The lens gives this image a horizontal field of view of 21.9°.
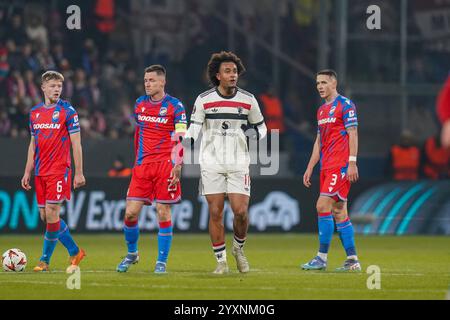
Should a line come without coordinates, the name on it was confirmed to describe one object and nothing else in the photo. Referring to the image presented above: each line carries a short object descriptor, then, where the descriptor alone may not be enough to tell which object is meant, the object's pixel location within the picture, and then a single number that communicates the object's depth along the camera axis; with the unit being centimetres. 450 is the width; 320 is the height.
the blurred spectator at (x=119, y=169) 2219
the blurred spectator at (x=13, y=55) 2350
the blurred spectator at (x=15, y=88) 2295
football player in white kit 1234
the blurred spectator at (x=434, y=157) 2403
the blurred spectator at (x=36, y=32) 2423
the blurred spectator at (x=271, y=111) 2475
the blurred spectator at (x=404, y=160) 2352
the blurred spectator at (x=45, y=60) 2372
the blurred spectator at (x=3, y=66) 2317
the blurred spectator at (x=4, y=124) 2270
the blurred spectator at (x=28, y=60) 2355
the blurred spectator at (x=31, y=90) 2309
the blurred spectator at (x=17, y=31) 2405
